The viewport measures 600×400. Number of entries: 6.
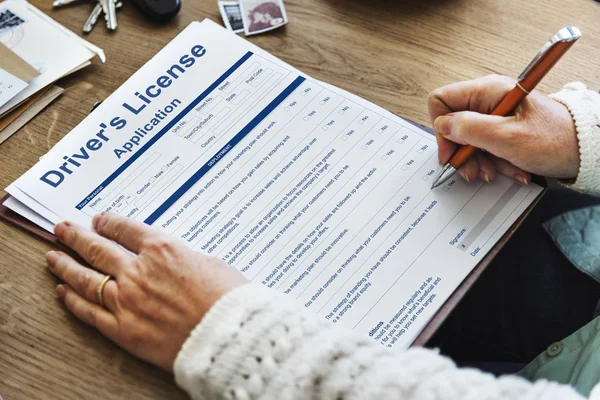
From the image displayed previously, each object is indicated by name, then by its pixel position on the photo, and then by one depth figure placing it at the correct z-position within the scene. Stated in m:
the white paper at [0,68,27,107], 0.75
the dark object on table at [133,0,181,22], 0.81
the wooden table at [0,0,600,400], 0.73
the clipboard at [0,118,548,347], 0.62
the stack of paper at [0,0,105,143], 0.75
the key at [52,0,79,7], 0.84
